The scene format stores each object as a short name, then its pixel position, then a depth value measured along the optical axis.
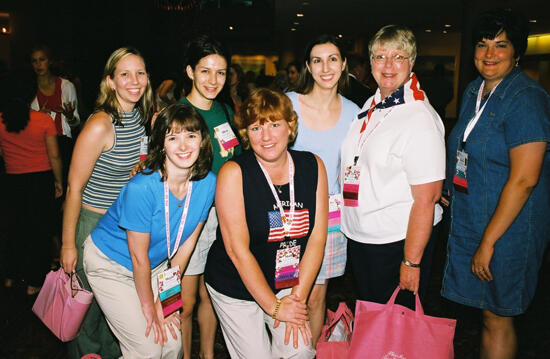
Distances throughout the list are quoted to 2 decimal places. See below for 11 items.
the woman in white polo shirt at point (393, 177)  1.74
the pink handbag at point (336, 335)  1.89
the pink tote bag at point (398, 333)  1.71
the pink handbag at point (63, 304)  1.93
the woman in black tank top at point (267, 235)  1.81
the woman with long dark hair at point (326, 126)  2.26
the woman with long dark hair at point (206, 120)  2.27
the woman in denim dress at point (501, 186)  1.74
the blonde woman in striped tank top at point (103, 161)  1.96
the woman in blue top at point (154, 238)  1.79
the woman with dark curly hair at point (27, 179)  3.09
